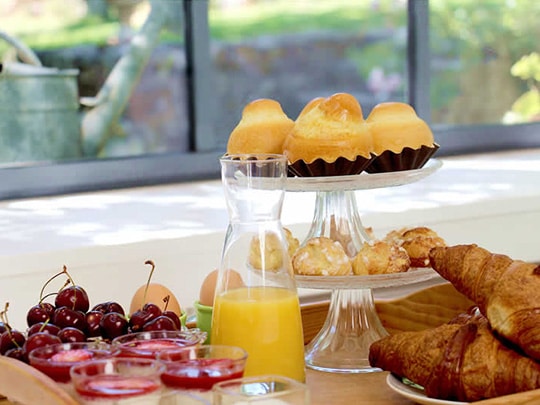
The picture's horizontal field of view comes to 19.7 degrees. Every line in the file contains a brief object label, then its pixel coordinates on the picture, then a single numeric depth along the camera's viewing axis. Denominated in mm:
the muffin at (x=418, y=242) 1385
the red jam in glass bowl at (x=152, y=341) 1182
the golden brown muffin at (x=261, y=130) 1421
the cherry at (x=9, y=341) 1270
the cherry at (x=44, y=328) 1271
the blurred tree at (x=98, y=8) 2364
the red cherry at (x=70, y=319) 1298
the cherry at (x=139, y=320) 1296
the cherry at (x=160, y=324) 1278
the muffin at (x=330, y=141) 1368
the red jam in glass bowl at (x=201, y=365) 1123
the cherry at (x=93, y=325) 1298
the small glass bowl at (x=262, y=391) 1085
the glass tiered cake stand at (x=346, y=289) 1361
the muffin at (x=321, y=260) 1338
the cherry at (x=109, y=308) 1331
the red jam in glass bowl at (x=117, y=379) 1100
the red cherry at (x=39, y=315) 1314
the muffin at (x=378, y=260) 1339
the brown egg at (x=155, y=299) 1448
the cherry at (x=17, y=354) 1238
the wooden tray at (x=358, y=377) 1170
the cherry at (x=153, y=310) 1307
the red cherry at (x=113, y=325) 1288
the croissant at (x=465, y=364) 1210
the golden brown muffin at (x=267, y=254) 1251
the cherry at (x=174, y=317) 1308
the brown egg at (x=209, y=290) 1436
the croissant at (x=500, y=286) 1208
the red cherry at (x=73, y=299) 1342
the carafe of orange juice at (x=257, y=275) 1244
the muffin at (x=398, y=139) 1402
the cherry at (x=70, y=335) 1251
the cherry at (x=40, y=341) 1229
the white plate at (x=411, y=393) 1217
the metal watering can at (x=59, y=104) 2307
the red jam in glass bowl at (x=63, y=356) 1172
